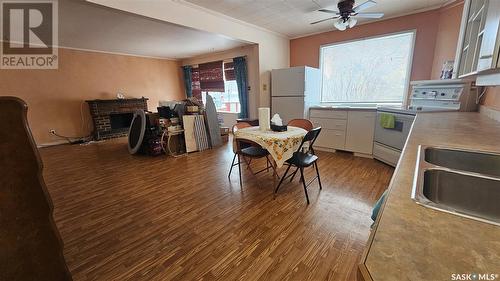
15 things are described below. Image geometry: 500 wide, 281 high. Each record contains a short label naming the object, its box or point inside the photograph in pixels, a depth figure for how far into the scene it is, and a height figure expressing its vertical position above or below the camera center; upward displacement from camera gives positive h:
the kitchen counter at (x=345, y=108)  3.54 +0.20
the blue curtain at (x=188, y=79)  7.33 +1.09
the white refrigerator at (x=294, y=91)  4.21 +0.53
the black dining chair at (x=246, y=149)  2.62 -0.48
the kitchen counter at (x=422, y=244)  0.39 -0.26
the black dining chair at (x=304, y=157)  2.28 -0.48
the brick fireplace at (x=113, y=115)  5.86 -0.27
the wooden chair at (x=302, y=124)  2.96 -0.11
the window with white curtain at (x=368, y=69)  3.84 +1.01
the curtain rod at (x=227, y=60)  5.95 +1.51
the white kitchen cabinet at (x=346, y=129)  3.65 -0.19
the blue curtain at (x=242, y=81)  5.49 +0.85
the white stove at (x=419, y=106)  2.62 +0.24
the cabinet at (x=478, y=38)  1.19 +0.67
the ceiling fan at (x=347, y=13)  2.81 +1.45
